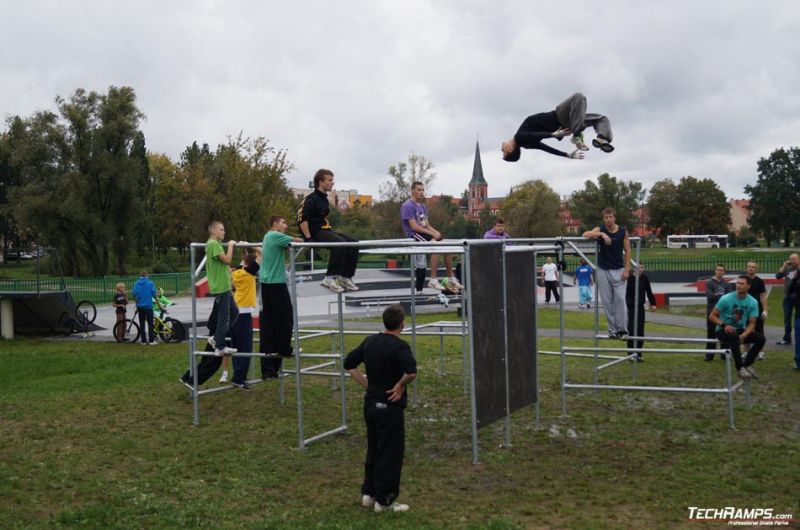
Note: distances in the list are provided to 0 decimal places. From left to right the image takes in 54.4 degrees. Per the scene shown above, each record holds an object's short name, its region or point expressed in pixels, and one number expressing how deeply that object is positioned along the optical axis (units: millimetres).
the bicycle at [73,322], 19781
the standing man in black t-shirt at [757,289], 13273
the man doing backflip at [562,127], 7621
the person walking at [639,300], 13602
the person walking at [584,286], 25766
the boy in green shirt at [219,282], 9852
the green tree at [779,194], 88125
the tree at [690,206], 102938
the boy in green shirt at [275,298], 8859
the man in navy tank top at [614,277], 10188
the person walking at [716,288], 14938
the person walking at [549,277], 26766
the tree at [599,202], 89025
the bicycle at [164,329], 18125
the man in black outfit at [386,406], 6336
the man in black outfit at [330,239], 8641
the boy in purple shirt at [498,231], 11329
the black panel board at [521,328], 8688
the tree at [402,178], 59000
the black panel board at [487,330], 7732
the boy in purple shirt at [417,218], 9330
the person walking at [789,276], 14258
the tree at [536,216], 64750
